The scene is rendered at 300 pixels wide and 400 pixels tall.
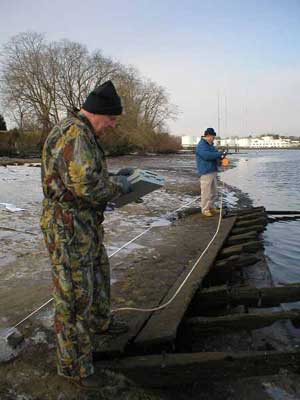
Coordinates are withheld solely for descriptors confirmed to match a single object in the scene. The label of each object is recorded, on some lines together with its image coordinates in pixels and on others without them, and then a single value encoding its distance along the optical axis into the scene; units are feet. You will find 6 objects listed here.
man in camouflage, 10.02
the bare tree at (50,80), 197.36
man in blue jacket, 32.99
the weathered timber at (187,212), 37.89
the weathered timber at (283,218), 40.04
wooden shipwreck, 11.76
